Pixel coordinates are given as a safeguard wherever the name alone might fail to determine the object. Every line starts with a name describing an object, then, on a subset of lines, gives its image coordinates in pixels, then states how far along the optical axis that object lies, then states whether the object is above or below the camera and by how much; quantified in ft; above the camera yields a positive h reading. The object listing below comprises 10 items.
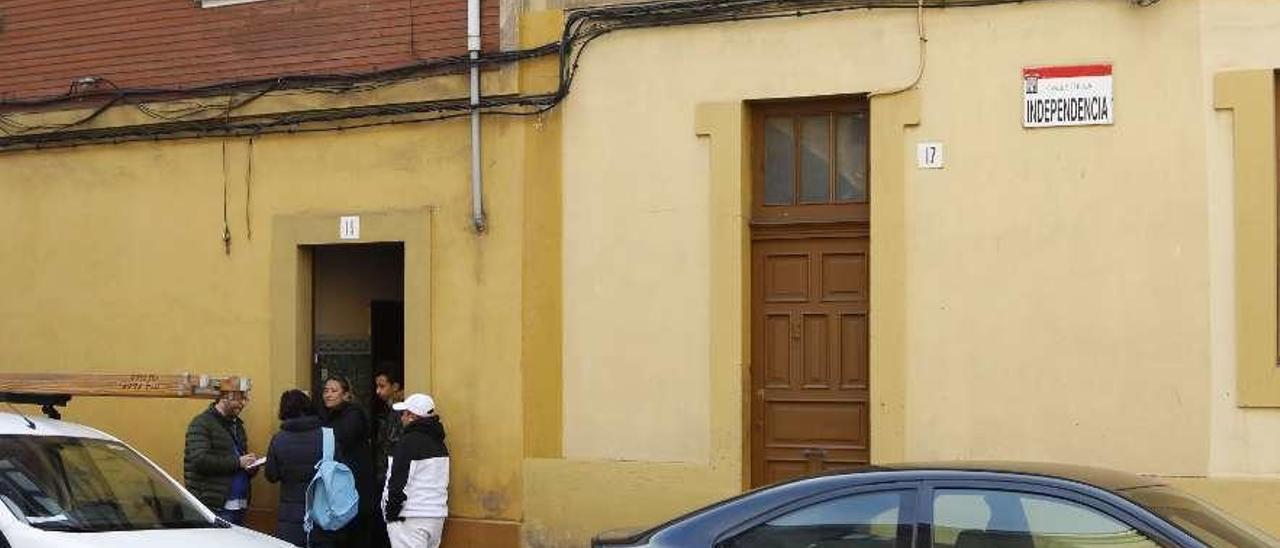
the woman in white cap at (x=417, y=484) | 35.09 -3.45
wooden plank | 29.53 -1.07
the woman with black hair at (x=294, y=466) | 35.09 -3.03
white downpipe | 38.11 +4.76
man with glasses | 35.86 -3.01
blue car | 19.70 -2.40
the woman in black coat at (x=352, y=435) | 36.42 -2.46
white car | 24.76 -2.83
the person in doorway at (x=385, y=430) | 39.04 -2.57
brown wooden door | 35.78 -0.61
